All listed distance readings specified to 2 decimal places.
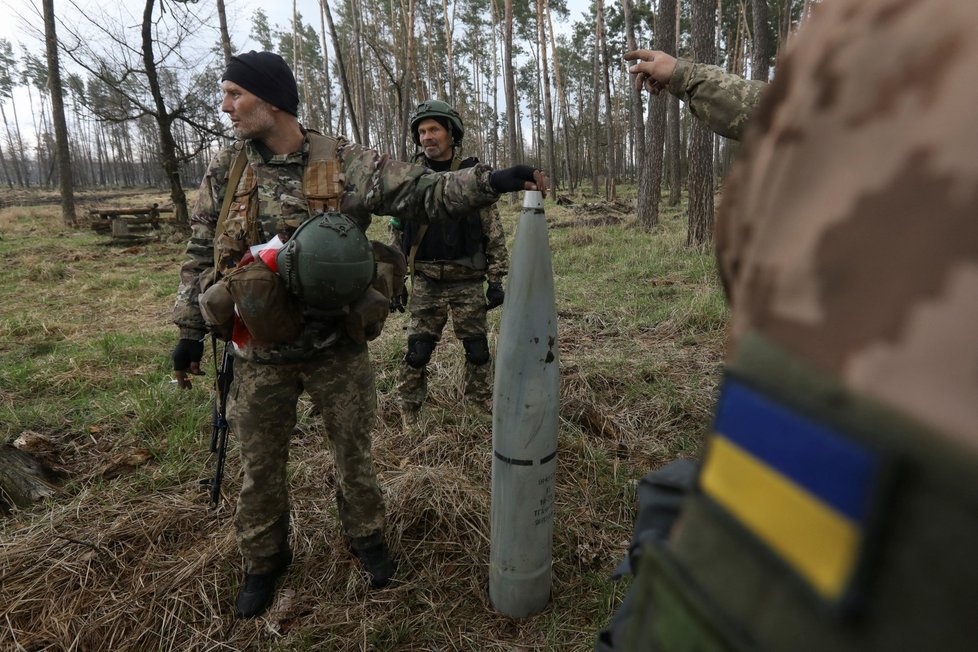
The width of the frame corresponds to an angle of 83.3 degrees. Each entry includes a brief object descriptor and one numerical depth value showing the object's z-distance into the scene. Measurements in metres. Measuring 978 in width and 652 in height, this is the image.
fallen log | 2.72
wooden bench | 12.10
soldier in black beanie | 2.11
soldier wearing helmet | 3.69
